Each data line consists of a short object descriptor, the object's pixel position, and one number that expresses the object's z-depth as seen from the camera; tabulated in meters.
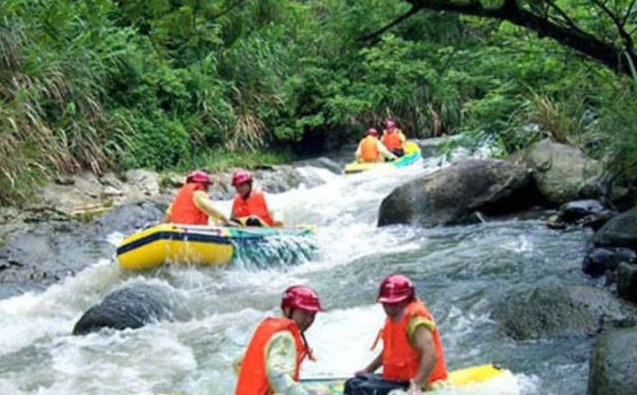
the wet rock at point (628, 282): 6.99
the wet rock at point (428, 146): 19.31
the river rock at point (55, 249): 9.67
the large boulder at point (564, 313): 6.73
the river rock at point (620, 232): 8.11
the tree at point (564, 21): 6.48
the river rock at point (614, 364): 4.95
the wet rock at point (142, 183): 13.60
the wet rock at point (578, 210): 10.18
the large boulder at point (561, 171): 10.78
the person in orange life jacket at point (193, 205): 9.98
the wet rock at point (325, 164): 18.43
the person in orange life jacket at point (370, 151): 16.73
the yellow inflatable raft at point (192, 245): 9.42
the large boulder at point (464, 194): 11.45
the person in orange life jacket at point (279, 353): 4.48
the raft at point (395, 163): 16.39
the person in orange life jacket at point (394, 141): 17.77
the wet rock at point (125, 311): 7.75
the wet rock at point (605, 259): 7.90
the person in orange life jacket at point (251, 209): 10.23
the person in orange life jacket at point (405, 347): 4.90
